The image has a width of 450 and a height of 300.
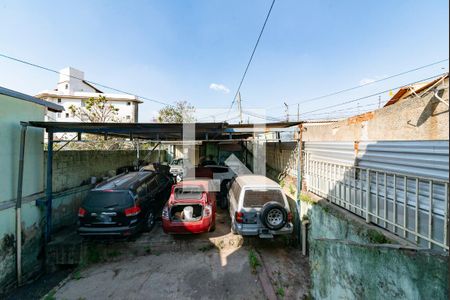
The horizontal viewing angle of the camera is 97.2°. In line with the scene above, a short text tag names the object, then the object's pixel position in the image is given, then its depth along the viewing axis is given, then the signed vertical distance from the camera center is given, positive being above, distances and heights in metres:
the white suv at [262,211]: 4.76 -1.47
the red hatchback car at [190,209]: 5.25 -1.66
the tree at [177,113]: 20.39 +3.95
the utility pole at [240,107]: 18.26 +4.18
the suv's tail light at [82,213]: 5.04 -1.59
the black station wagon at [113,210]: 5.00 -1.53
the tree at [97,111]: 13.44 +2.86
